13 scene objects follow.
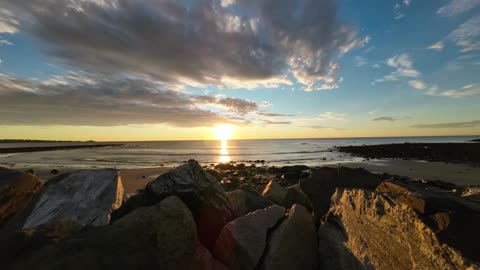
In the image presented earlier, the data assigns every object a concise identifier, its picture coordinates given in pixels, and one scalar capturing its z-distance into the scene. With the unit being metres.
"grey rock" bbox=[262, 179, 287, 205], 7.88
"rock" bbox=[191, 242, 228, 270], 3.54
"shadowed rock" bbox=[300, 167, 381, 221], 6.18
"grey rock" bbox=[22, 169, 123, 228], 4.98
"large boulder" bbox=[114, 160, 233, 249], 4.43
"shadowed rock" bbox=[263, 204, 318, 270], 3.76
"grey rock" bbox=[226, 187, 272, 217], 6.04
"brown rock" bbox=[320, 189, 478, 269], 2.60
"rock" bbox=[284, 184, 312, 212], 7.50
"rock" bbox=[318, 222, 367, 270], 3.71
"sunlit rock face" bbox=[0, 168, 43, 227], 5.29
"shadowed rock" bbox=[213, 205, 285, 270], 3.81
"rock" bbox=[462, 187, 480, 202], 3.76
